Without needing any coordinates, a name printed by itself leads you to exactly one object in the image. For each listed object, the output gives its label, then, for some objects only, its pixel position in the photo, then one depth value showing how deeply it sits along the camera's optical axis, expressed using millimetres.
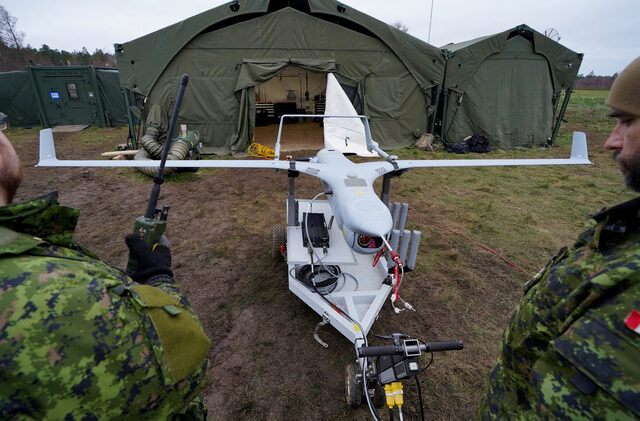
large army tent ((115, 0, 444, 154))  10445
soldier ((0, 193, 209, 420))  941
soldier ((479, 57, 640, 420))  1000
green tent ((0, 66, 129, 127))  16125
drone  2575
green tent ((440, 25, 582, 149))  12297
